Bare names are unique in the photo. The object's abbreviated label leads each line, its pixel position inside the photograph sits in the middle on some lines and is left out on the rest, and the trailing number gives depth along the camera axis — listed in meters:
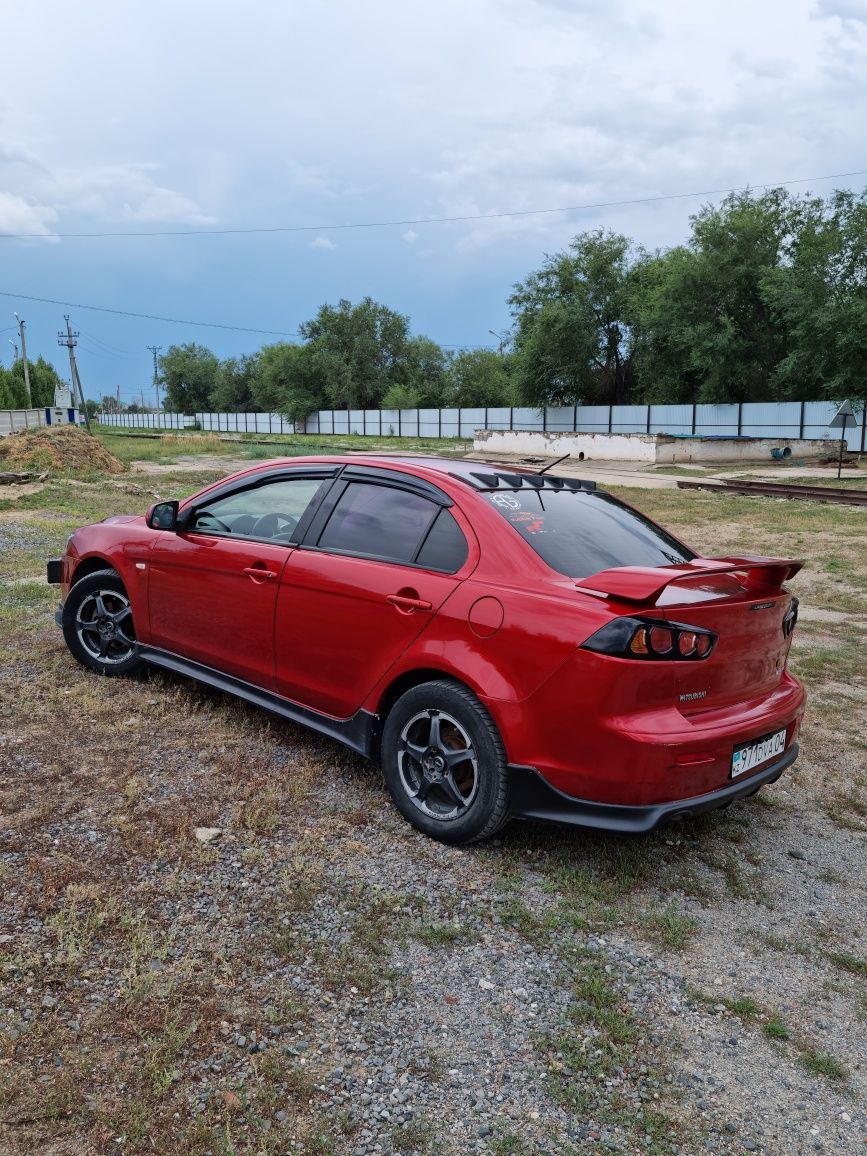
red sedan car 3.10
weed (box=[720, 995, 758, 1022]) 2.64
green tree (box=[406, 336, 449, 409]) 76.94
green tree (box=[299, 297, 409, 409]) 76.62
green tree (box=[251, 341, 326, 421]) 76.38
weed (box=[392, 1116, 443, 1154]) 2.11
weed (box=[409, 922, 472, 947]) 2.93
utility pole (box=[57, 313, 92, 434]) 74.88
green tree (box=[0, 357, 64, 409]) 82.52
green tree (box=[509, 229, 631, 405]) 50.72
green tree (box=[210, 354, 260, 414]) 100.50
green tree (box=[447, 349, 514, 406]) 68.69
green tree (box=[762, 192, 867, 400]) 35.84
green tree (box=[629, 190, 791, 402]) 42.72
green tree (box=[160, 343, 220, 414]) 117.62
